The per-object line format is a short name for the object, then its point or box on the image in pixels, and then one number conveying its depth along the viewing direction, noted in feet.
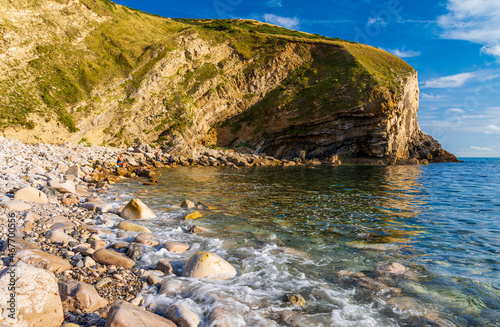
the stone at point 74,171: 51.58
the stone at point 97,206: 30.22
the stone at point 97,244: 18.84
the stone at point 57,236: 18.71
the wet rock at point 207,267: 16.72
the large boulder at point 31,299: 9.70
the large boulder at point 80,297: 11.75
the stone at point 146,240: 21.62
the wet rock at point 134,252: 18.74
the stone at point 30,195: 26.25
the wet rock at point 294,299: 14.20
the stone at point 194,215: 30.67
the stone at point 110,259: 16.75
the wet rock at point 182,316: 11.74
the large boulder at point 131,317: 10.30
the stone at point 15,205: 22.31
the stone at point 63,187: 34.86
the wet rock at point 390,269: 18.08
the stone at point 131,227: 24.98
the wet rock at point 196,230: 25.85
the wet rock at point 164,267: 17.07
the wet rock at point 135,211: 29.58
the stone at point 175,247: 20.84
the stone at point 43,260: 14.11
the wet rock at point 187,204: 36.14
